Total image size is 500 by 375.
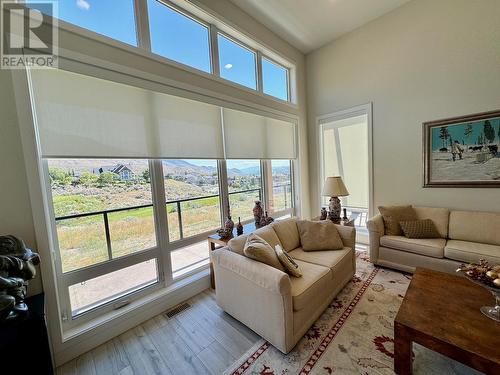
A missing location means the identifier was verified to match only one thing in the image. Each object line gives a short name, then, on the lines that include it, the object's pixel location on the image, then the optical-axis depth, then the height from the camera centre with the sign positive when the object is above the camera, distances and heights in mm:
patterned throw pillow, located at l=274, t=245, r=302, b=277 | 1894 -875
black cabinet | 1116 -921
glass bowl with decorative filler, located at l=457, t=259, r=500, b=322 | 1296 -770
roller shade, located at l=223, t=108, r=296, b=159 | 2908 +571
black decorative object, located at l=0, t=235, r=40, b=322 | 1032 -484
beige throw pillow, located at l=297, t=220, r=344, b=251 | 2479 -834
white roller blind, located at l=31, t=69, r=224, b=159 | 1619 +573
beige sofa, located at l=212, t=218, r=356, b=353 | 1572 -1028
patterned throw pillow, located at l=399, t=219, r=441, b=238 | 2729 -888
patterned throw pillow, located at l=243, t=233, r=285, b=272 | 1809 -726
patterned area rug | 1469 -1437
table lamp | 3113 -381
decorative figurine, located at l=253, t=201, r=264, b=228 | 2893 -576
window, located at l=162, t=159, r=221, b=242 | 2451 -268
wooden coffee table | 1142 -1046
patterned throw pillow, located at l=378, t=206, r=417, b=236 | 2912 -754
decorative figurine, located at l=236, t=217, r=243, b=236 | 2650 -727
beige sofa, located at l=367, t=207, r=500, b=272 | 2314 -1002
